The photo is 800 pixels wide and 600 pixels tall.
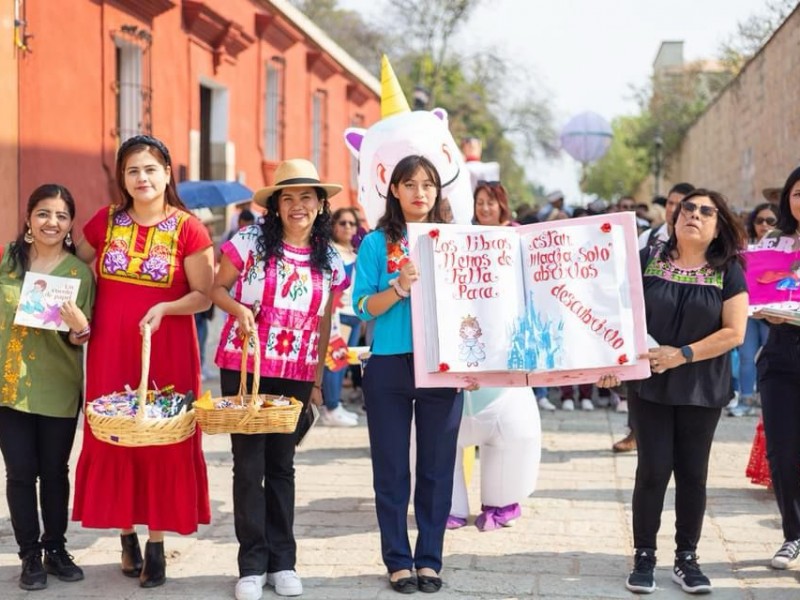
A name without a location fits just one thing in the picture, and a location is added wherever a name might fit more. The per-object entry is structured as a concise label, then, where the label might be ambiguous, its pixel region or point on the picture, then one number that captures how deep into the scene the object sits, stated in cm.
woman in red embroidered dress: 460
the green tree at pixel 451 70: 3266
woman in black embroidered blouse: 459
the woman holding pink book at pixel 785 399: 495
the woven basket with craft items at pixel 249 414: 424
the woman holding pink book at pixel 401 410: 465
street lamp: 3162
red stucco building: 1009
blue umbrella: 1227
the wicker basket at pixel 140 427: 420
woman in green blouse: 462
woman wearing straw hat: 457
